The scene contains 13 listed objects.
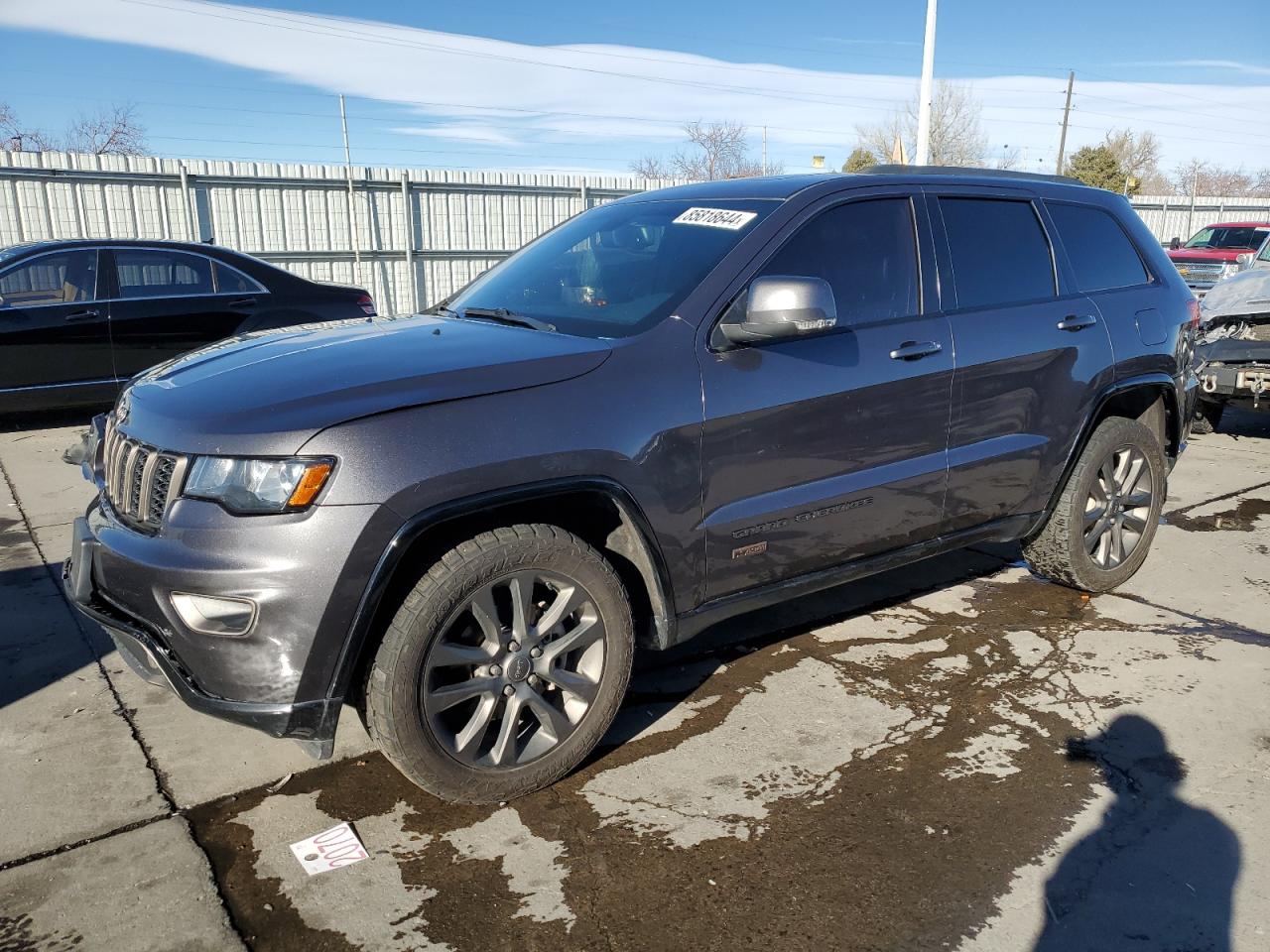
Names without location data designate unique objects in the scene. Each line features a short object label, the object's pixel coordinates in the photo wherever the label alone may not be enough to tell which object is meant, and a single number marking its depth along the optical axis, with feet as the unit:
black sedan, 25.84
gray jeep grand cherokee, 8.70
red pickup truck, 49.22
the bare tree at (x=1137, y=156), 218.79
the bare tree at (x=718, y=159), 178.70
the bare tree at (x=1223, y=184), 296.51
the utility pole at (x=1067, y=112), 193.26
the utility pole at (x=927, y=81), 59.41
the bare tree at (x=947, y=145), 148.46
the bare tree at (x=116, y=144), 144.77
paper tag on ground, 9.16
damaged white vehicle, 25.55
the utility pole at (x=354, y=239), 55.06
